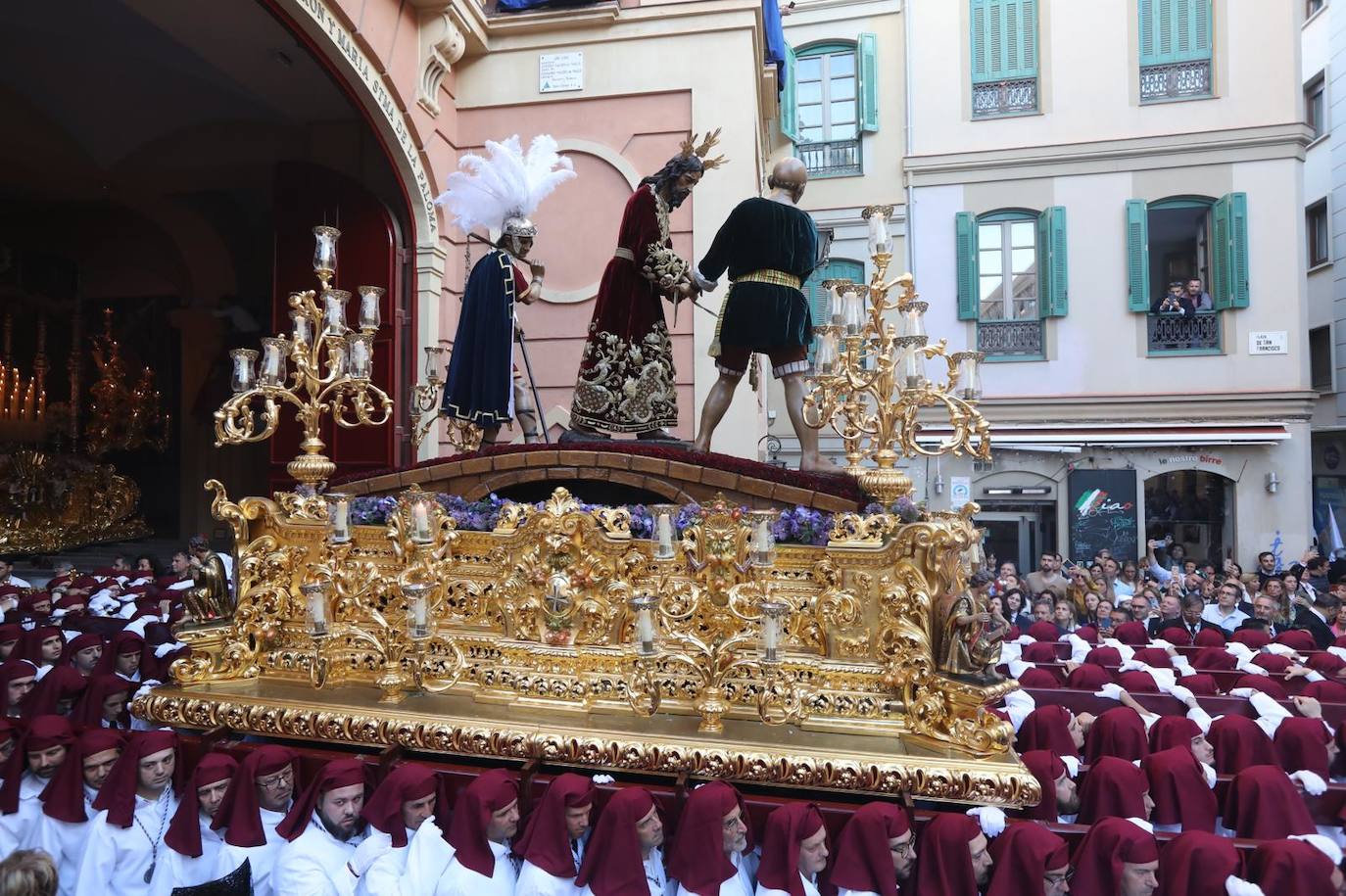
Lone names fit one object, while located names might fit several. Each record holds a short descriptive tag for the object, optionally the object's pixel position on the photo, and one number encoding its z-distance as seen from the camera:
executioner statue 4.57
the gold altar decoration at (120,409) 11.80
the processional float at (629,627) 3.34
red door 8.27
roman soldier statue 5.05
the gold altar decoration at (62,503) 10.38
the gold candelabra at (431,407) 5.59
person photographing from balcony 12.20
